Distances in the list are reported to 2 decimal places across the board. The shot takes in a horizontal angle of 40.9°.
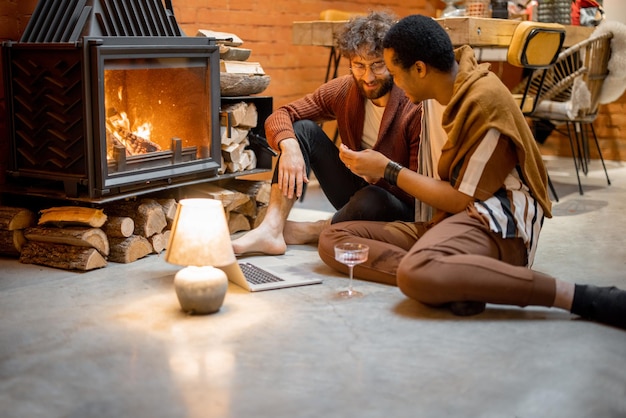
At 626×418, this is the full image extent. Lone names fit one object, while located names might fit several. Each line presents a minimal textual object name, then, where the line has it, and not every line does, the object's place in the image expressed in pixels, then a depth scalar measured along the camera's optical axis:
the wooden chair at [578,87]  4.85
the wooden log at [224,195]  3.58
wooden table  4.10
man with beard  3.12
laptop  2.83
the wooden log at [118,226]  3.17
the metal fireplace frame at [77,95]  3.00
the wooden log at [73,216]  3.09
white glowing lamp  2.46
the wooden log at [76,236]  3.06
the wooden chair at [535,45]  4.25
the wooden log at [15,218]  3.21
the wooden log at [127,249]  3.18
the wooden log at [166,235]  3.37
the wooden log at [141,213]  3.25
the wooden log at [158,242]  3.31
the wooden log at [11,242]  3.24
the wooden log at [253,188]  3.79
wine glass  2.64
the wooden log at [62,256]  3.05
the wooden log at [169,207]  3.35
